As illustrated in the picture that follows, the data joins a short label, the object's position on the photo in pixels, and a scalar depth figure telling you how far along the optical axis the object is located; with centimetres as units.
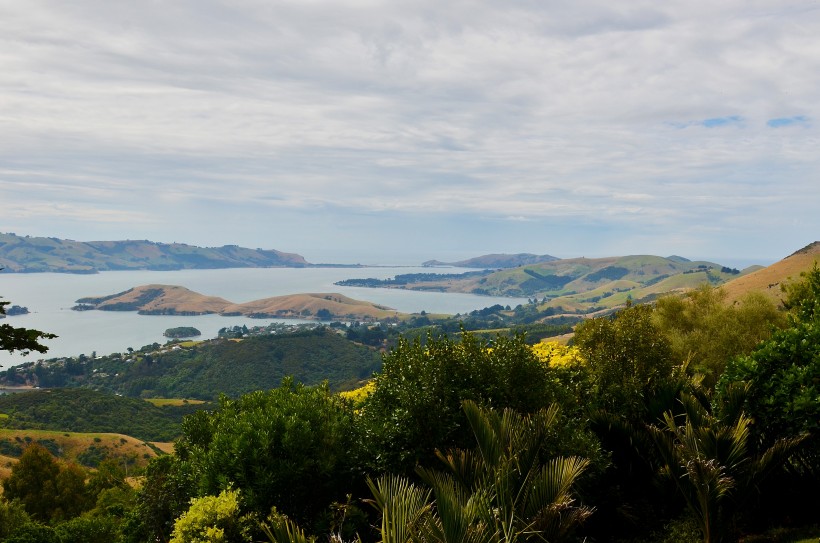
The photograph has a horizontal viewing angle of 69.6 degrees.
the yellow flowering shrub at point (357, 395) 1724
